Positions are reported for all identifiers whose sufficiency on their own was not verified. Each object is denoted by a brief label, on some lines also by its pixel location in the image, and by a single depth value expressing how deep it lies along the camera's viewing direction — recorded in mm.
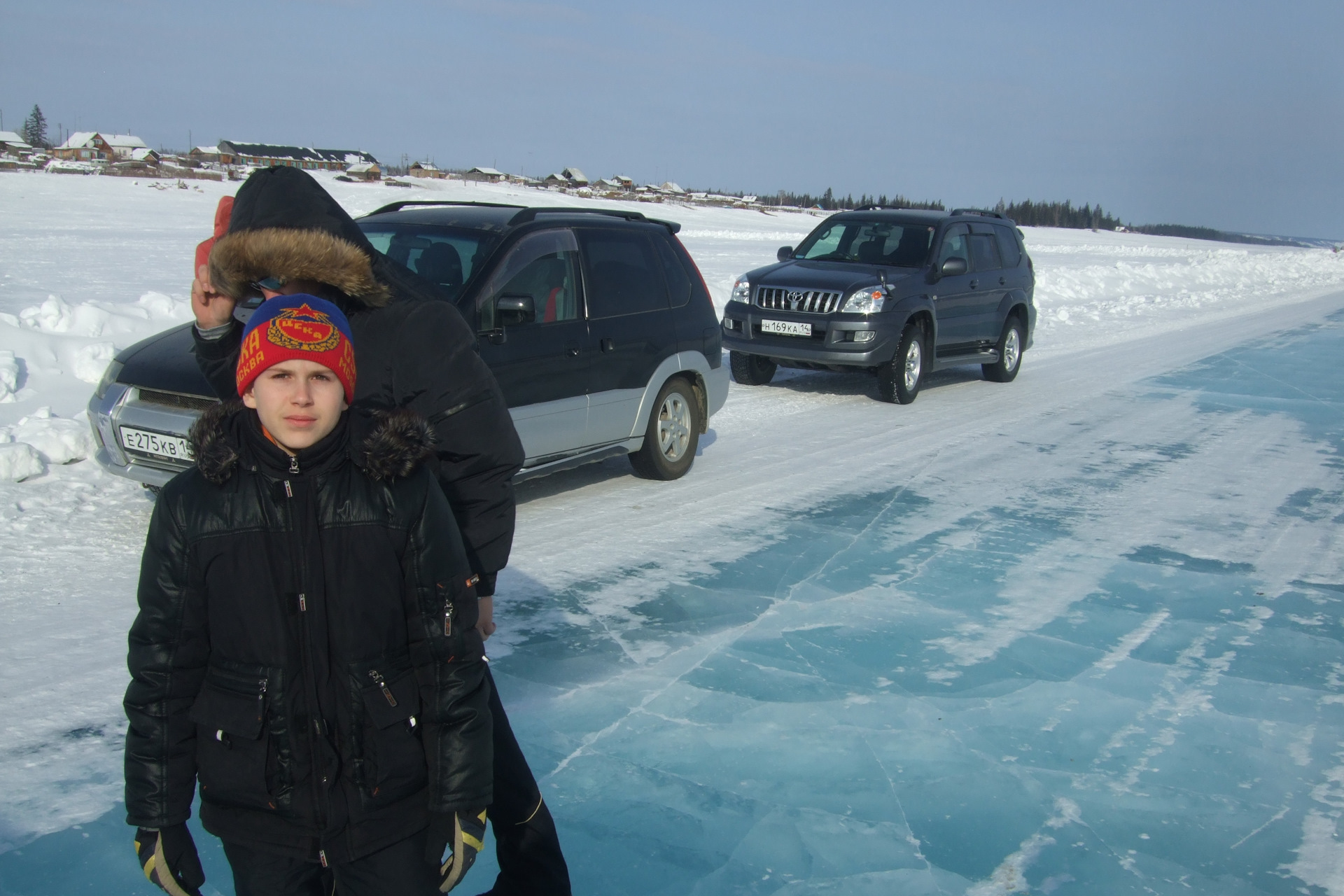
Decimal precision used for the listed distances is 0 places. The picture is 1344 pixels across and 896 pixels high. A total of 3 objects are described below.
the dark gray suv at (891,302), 10898
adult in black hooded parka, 2324
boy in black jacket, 1972
